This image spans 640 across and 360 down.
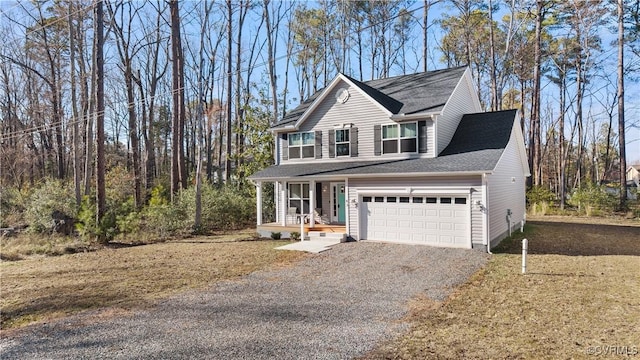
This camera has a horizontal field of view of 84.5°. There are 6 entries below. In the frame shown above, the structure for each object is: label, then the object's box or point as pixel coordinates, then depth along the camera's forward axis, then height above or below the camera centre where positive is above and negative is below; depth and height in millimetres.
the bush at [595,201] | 20234 -1577
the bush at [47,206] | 14297 -923
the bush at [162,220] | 15234 -1646
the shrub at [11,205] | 17719 -1089
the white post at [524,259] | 8119 -1952
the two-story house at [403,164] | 11180 +516
